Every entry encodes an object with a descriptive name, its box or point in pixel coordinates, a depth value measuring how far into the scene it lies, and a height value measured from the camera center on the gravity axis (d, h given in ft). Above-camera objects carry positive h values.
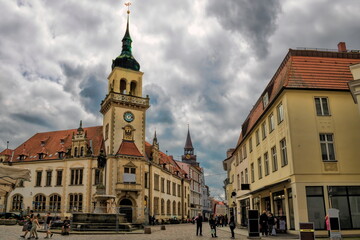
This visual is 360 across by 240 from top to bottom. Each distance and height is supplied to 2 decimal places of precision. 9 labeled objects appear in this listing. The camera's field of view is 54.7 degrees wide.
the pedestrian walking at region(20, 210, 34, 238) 66.28 -2.91
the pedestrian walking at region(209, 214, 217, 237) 75.05 -4.15
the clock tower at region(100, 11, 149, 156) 159.53 +46.74
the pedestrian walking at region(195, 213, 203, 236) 81.97 -3.32
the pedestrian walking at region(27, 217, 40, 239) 64.39 -3.15
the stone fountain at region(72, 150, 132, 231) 87.44 -3.76
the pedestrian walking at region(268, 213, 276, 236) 73.71 -4.10
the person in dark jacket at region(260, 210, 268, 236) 73.10 -3.83
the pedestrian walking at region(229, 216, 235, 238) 68.28 -3.74
